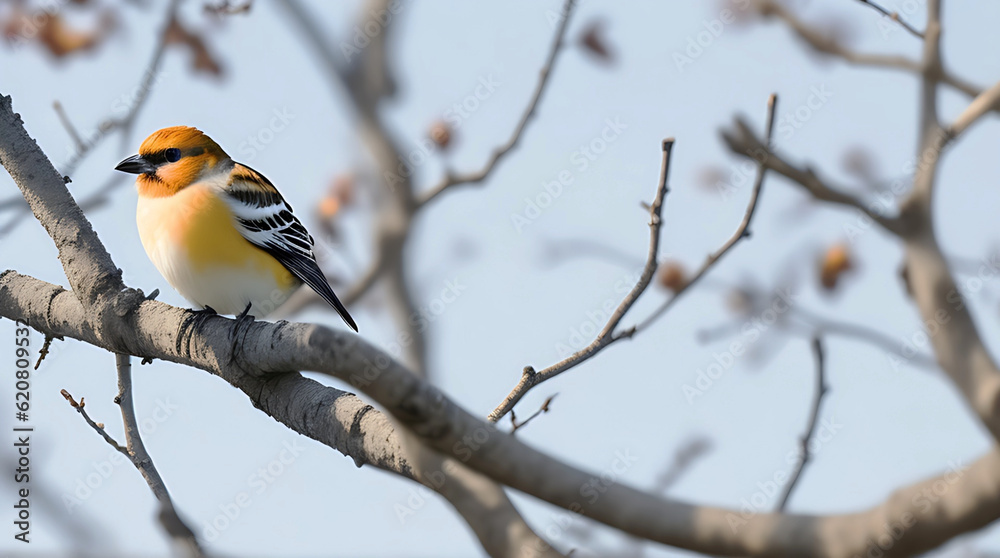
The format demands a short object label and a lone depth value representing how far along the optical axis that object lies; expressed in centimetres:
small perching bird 988
